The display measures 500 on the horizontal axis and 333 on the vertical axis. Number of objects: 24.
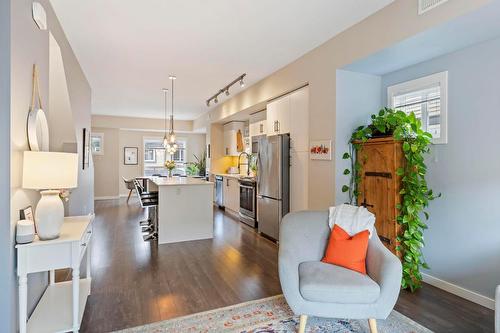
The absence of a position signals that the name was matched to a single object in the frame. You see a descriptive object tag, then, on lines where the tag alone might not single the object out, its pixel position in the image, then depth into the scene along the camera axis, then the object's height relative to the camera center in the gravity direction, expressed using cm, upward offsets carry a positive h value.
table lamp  181 -12
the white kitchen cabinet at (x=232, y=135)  719 +73
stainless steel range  540 -76
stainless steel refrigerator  431 -29
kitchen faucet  657 +12
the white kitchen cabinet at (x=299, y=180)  394 -25
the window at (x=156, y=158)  1010 +16
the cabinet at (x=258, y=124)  557 +81
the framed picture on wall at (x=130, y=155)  973 +26
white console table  179 -71
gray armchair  186 -83
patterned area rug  212 -125
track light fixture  467 +142
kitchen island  445 -78
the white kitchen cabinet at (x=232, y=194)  635 -73
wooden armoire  275 -20
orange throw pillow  212 -67
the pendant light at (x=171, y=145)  560 +37
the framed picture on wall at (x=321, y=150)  333 +17
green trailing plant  268 -25
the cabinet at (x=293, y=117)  397 +72
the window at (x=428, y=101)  281 +68
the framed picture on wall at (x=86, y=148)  443 +22
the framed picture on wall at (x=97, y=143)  915 +61
